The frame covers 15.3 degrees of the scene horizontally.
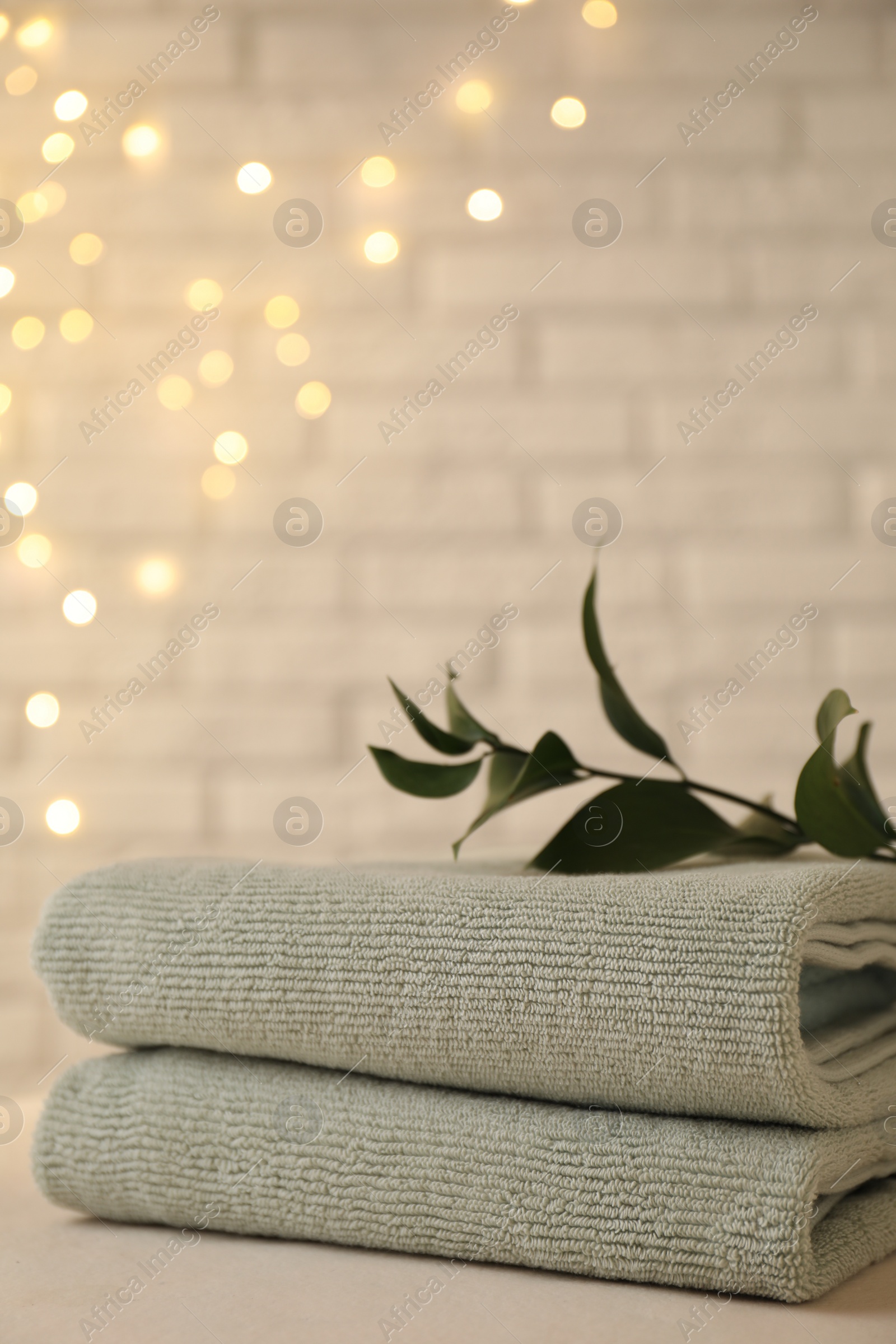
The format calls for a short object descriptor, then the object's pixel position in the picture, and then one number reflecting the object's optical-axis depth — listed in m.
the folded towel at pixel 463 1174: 1.13
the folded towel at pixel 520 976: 1.13
